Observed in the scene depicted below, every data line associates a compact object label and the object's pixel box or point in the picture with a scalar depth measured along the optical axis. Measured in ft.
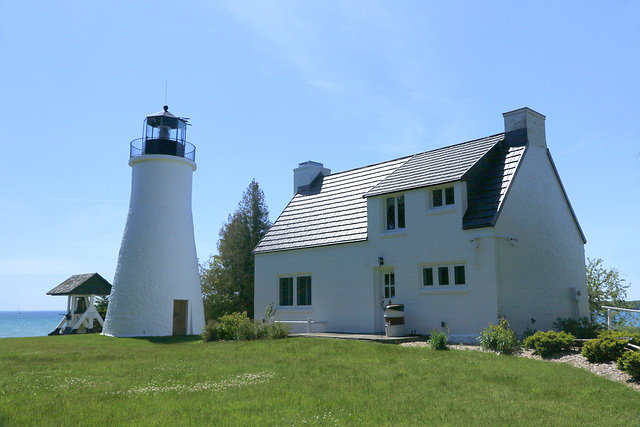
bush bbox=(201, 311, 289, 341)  64.23
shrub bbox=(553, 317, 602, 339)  55.47
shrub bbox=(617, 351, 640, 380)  31.19
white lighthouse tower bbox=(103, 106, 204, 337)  86.79
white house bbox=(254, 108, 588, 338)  55.21
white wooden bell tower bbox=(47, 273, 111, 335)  105.81
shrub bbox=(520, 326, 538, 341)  53.21
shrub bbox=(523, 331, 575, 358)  41.98
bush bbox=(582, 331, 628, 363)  36.86
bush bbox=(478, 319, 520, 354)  45.27
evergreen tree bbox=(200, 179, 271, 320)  122.52
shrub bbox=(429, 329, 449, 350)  47.85
